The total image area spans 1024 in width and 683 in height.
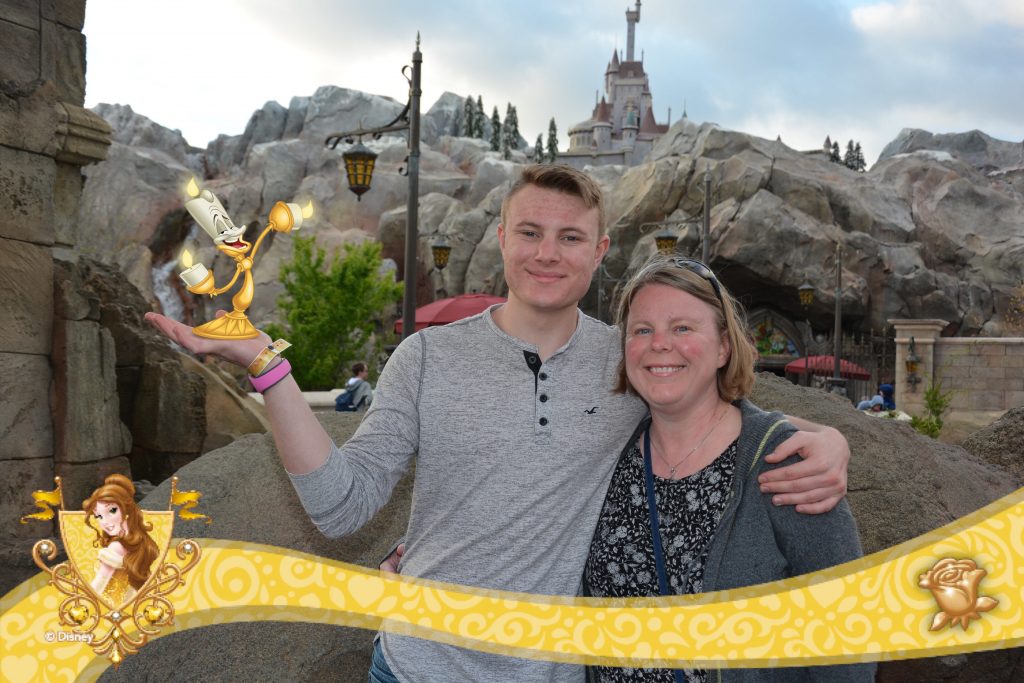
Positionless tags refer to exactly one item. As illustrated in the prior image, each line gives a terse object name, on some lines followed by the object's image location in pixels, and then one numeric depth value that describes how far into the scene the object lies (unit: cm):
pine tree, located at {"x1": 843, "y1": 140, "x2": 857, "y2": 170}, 7544
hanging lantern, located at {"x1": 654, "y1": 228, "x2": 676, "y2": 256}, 1377
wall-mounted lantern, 2205
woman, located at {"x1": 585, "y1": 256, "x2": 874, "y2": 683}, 208
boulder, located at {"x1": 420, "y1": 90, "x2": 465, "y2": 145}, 7600
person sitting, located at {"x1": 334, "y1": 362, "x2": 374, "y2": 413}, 1122
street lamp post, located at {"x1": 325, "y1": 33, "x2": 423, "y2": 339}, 953
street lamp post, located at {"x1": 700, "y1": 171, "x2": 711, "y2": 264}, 1545
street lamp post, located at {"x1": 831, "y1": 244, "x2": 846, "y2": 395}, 2297
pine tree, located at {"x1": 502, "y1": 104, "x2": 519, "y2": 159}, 7916
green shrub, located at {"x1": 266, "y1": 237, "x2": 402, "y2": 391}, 2748
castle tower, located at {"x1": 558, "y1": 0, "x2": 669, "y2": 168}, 9512
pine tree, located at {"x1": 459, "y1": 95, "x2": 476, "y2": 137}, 7294
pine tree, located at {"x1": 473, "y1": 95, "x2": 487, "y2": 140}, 7469
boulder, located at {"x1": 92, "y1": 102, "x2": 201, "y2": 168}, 5634
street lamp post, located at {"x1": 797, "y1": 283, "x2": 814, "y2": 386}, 2239
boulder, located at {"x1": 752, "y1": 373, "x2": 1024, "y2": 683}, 431
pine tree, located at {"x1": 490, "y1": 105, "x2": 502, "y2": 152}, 7338
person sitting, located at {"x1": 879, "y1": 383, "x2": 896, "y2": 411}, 2036
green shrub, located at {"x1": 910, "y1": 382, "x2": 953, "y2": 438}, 1041
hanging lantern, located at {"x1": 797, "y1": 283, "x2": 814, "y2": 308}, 2231
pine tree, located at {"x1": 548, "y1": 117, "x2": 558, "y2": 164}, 6731
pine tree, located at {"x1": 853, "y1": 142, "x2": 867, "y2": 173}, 7625
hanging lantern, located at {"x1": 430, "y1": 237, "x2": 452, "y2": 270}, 1333
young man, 221
